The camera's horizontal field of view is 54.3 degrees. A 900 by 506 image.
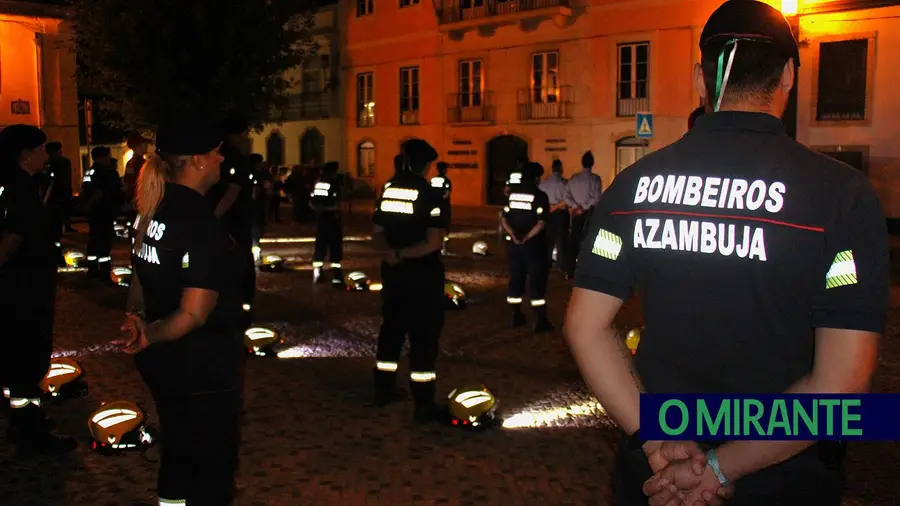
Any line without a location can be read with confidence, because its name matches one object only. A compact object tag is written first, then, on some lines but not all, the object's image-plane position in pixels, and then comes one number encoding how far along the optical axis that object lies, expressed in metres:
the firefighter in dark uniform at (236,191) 8.91
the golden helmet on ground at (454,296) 11.57
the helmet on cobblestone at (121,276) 13.77
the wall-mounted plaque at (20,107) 30.95
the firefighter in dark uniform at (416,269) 6.56
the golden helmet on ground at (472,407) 6.39
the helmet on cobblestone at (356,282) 13.38
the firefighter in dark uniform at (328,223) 13.57
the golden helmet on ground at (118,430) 5.86
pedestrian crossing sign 16.77
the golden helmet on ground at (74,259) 16.23
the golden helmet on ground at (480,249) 18.36
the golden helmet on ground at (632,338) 7.76
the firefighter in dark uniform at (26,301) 5.75
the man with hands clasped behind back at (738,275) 2.02
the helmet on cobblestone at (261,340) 8.79
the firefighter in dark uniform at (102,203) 13.48
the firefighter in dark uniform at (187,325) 3.56
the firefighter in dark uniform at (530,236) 9.86
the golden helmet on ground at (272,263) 15.77
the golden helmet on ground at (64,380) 7.18
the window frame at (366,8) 41.59
